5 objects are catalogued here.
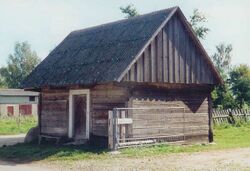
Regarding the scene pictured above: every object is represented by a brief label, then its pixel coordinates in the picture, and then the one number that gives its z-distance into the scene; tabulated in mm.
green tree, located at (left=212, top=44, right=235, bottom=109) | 40312
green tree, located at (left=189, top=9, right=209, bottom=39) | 37594
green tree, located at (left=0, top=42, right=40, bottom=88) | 103562
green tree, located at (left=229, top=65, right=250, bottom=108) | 41994
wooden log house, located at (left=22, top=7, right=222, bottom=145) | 21516
